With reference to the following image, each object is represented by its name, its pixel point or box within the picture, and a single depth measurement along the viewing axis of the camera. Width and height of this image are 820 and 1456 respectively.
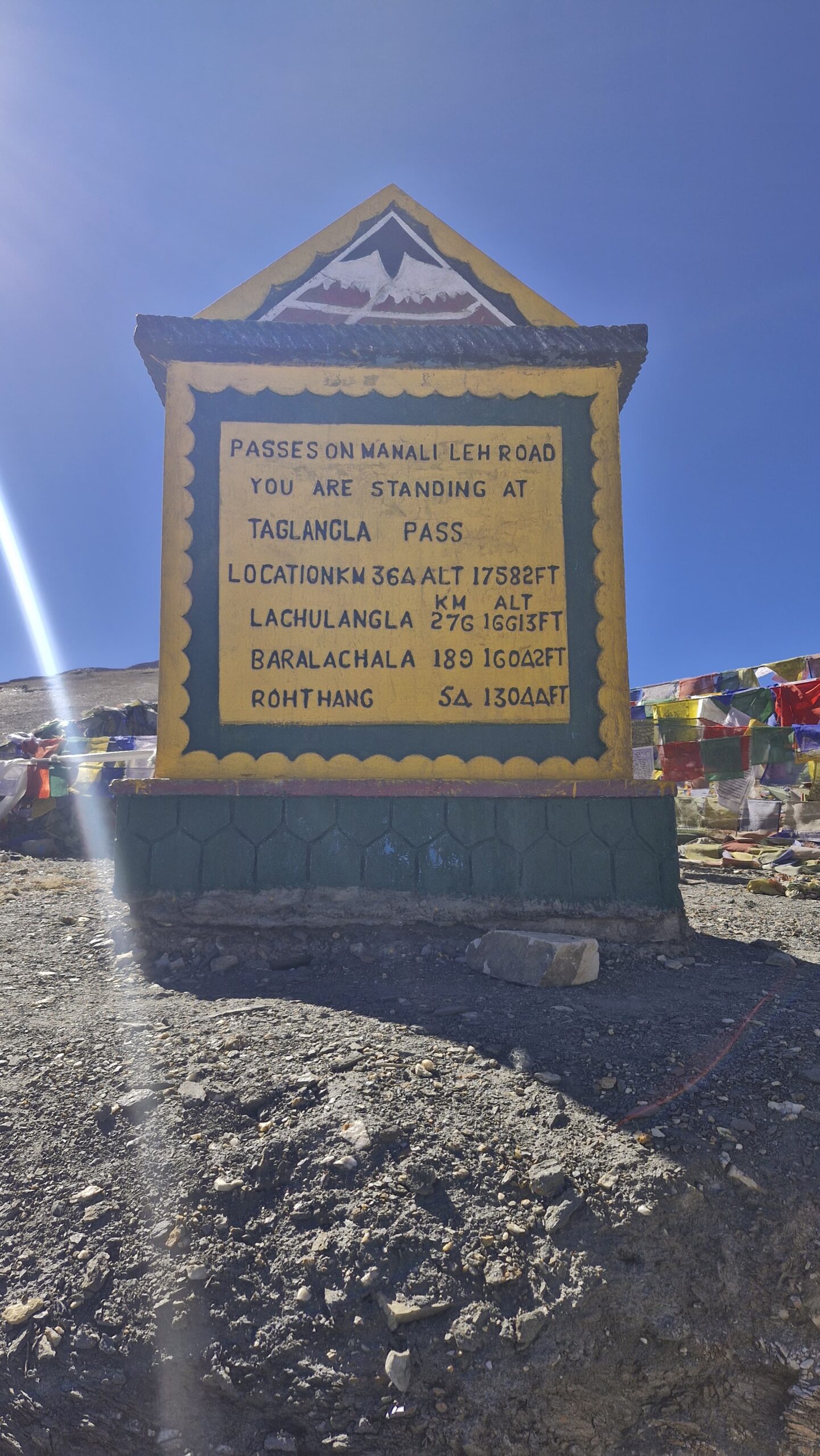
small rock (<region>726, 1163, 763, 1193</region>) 1.98
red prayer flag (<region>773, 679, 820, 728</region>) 11.92
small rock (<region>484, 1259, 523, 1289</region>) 1.79
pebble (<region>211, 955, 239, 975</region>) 3.61
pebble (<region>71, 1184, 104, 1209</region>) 2.01
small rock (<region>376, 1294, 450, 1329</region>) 1.72
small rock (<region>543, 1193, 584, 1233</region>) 1.89
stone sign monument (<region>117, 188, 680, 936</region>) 3.96
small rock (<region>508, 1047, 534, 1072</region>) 2.49
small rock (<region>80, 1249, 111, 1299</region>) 1.81
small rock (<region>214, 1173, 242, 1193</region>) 2.01
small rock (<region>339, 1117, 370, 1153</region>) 2.10
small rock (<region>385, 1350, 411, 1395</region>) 1.67
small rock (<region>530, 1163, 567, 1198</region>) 1.97
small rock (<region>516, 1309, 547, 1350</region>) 1.72
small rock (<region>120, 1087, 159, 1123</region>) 2.29
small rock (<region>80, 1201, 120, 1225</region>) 1.95
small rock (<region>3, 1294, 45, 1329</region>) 1.78
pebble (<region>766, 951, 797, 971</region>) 3.73
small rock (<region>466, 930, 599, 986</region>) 3.28
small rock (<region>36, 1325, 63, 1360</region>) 1.73
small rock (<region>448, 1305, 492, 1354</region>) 1.71
